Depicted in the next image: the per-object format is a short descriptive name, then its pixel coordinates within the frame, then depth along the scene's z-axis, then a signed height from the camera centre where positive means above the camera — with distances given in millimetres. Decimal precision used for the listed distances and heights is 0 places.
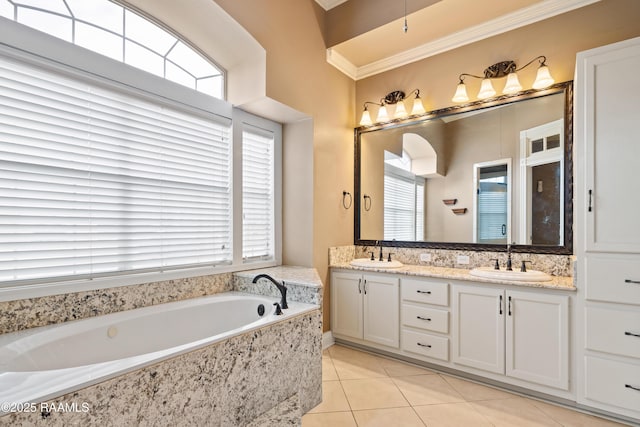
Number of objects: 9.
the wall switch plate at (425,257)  3146 -439
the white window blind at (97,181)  1664 +205
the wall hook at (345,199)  3506 +170
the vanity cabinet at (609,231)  1901 -102
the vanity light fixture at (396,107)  3184 +1135
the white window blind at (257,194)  2906 +193
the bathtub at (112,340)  1126 -673
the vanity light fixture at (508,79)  2504 +1155
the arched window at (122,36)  1815 +1200
